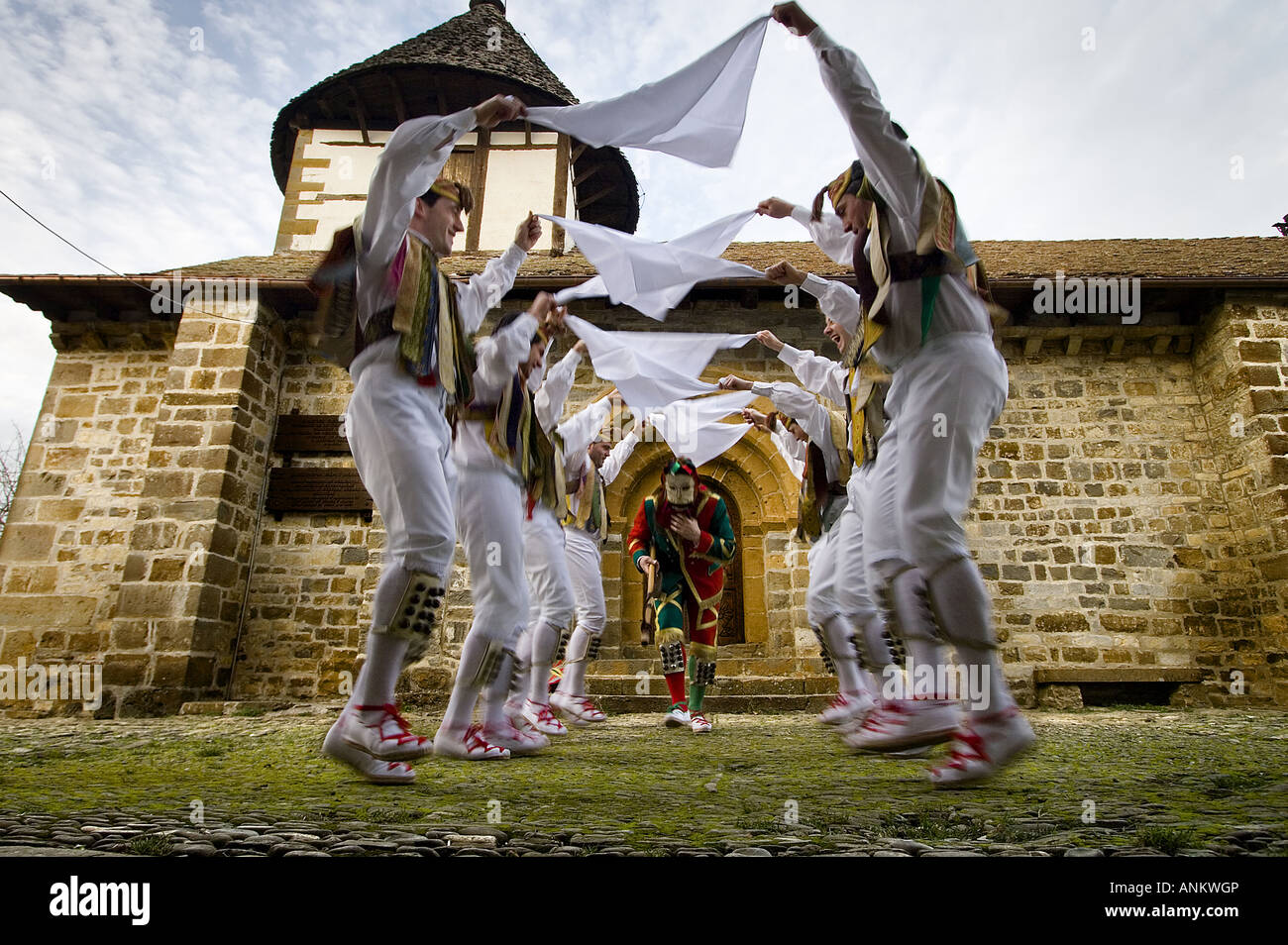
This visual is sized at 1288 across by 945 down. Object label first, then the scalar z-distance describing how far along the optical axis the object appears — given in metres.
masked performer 4.98
